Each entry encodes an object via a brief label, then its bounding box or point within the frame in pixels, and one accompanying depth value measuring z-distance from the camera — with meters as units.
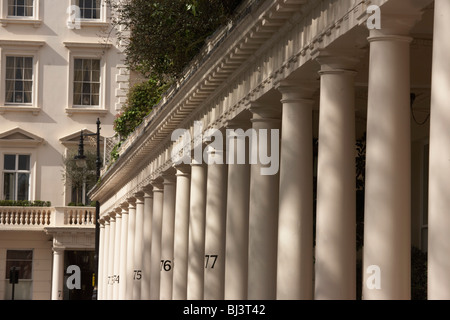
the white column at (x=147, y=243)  32.09
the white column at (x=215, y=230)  22.28
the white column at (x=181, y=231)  26.47
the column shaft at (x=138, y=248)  34.47
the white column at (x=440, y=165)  9.96
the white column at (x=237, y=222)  20.30
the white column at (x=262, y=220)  18.48
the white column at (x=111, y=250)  44.82
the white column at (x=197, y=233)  24.30
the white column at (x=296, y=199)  16.30
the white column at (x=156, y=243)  30.75
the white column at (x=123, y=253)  39.00
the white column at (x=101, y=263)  48.84
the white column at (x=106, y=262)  46.74
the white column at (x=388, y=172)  11.92
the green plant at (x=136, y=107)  45.97
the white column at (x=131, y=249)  36.34
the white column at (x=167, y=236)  28.94
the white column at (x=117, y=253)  42.00
